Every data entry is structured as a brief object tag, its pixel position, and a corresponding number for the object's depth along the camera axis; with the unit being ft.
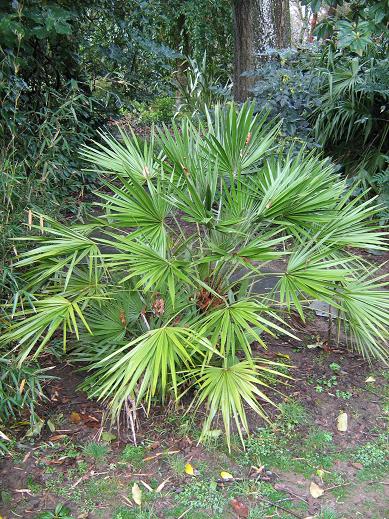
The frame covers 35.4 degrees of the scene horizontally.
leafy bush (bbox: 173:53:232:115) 25.48
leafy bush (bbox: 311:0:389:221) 20.81
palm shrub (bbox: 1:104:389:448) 10.34
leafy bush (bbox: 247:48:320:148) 21.12
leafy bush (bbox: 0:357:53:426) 10.71
